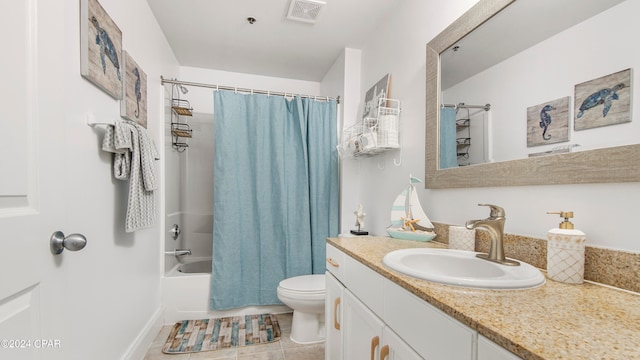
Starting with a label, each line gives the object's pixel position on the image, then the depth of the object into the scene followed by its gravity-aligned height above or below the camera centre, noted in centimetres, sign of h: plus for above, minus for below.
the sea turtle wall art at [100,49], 114 +57
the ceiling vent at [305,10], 184 +114
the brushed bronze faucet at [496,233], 94 -18
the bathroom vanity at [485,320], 48 -29
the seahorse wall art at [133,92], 152 +50
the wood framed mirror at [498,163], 76 +5
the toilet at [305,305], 187 -85
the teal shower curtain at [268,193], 225 -12
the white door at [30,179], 68 -1
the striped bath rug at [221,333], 188 -113
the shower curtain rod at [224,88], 223 +74
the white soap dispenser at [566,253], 77 -21
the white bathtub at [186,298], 222 -96
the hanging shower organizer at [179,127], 259 +51
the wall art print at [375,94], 192 +61
